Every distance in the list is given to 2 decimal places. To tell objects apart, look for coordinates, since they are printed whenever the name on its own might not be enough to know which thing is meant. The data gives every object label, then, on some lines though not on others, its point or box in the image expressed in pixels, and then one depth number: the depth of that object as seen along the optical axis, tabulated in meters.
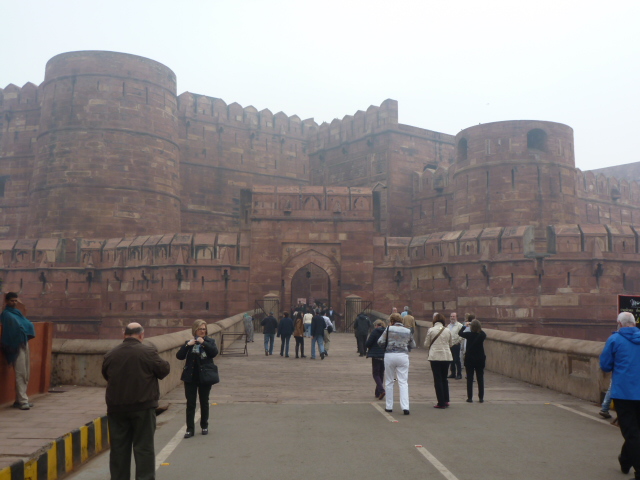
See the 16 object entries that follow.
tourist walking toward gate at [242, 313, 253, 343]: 16.56
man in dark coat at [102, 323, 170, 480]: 4.14
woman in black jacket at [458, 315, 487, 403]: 7.77
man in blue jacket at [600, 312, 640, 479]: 4.42
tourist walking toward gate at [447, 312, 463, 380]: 9.63
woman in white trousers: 7.18
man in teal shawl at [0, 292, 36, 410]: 6.43
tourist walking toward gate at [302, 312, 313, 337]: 17.51
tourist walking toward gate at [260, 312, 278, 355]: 13.92
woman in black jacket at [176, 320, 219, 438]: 5.83
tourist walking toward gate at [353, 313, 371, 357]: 13.52
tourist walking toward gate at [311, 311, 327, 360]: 13.30
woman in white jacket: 7.30
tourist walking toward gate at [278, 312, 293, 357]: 13.80
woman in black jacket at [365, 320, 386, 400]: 7.81
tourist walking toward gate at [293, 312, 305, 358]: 13.48
